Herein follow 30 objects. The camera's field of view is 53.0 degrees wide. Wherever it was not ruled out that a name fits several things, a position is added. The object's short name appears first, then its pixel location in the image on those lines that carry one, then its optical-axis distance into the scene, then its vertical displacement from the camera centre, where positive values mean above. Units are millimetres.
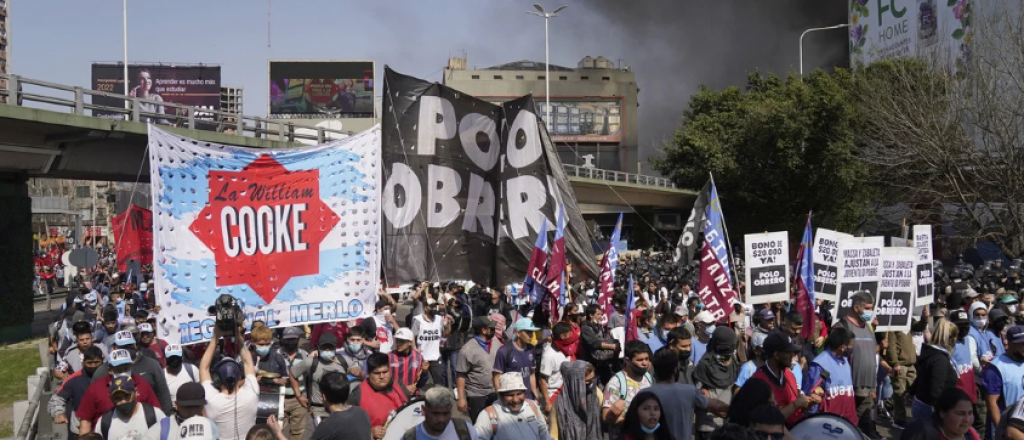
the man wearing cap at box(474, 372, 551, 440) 5961 -1118
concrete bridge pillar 23031 -482
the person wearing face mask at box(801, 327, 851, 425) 7504 -1142
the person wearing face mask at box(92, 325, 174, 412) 7416 -1012
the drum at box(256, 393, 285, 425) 7215 -1257
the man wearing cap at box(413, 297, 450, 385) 11094 -1188
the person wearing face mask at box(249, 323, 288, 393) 8094 -999
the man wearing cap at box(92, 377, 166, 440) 6559 -1190
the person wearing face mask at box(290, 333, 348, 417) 8219 -1118
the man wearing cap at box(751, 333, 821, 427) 6637 -994
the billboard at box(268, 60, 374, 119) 82188 +11700
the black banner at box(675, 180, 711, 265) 15992 -157
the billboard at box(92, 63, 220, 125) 78000 +11594
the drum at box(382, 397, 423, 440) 6078 -1136
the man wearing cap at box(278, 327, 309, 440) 8477 -1287
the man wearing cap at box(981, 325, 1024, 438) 7383 -1157
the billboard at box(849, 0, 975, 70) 56219 +12323
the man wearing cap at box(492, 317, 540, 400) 8719 -1102
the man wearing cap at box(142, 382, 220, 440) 5844 -1093
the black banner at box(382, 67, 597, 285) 12594 +521
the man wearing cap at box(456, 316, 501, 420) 9078 -1296
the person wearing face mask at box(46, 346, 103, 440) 7328 -1061
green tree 37438 +2721
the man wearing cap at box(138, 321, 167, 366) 9234 -977
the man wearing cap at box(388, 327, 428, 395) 8461 -1102
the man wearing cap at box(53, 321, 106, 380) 8352 -1160
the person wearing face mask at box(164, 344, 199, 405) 8055 -1100
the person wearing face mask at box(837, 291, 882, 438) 8734 -1080
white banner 8023 +2
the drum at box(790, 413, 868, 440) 5586 -1138
